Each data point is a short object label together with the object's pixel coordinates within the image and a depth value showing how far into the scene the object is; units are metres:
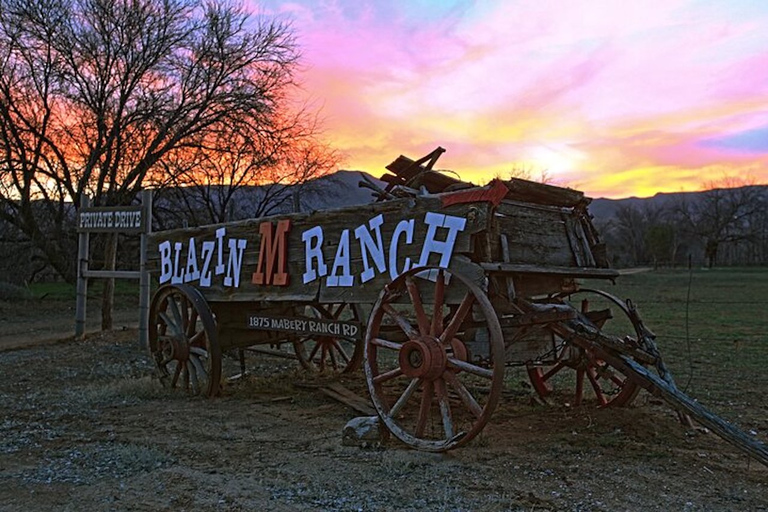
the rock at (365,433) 5.21
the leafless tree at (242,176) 19.19
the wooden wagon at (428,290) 4.97
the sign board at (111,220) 11.06
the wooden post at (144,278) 10.66
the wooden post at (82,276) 12.56
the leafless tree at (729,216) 87.94
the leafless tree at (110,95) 17.31
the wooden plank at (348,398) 6.67
